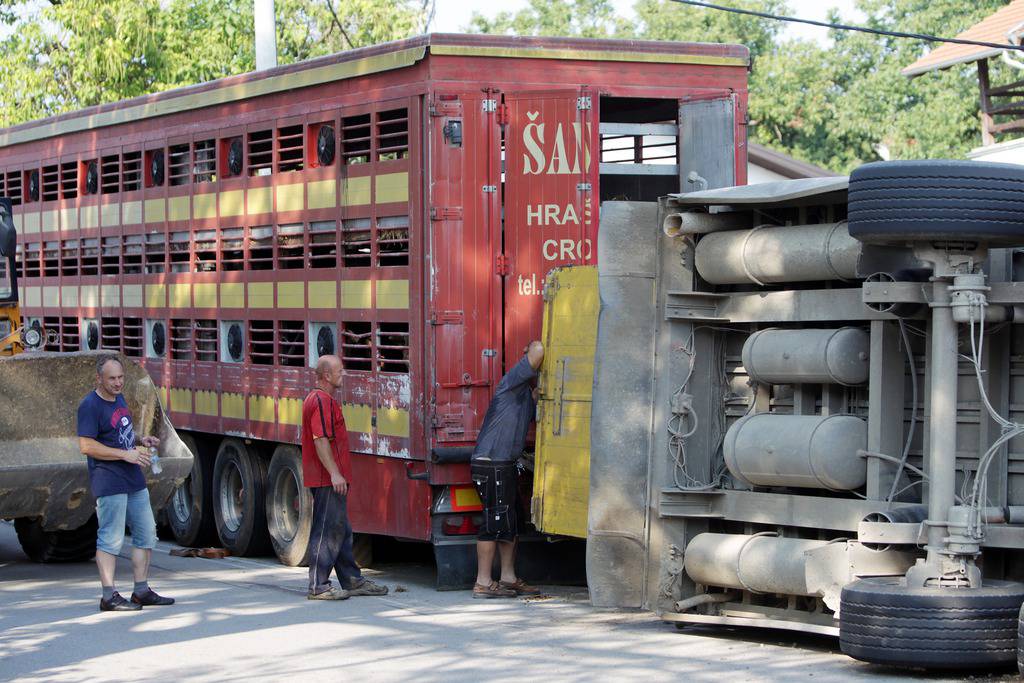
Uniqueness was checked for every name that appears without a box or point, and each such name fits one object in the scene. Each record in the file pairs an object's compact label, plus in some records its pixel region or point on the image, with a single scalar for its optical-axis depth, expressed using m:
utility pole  19.19
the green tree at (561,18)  66.31
